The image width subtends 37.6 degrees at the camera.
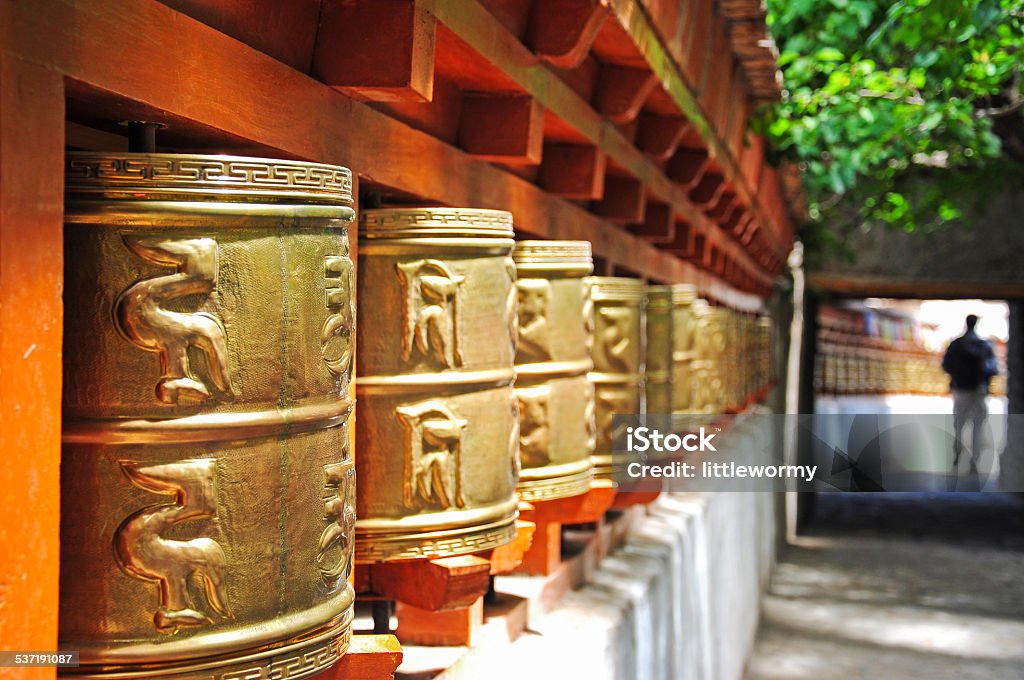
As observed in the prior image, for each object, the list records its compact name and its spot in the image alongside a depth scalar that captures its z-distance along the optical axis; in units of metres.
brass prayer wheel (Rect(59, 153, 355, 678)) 1.80
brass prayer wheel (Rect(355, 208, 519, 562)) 2.73
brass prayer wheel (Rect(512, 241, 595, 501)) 3.68
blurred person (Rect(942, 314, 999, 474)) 18.00
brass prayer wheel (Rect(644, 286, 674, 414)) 5.59
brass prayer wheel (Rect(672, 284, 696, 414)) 6.51
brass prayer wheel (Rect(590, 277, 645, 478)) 4.70
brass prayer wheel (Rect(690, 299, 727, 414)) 7.41
